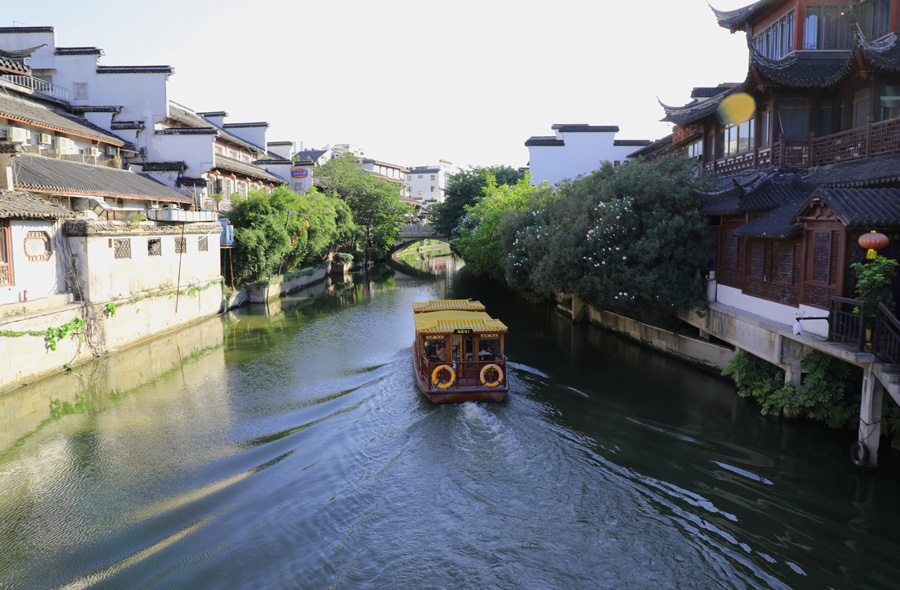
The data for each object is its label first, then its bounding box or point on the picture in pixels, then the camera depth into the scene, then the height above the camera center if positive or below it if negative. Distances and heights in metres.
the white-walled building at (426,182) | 107.69 +10.68
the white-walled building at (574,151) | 43.06 +6.45
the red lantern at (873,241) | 11.49 +0.01
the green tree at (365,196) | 57.38 +4.41
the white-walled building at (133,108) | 31.84 +7.28
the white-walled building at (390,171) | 90.44 +11.36
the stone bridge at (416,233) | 64.00 +1.06
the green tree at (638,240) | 19.30 +0.07
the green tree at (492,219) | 33.47 +1.49
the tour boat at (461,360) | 15.28 -3.05
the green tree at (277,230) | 32.03 +0.76
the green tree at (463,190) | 55.47 +4.85
